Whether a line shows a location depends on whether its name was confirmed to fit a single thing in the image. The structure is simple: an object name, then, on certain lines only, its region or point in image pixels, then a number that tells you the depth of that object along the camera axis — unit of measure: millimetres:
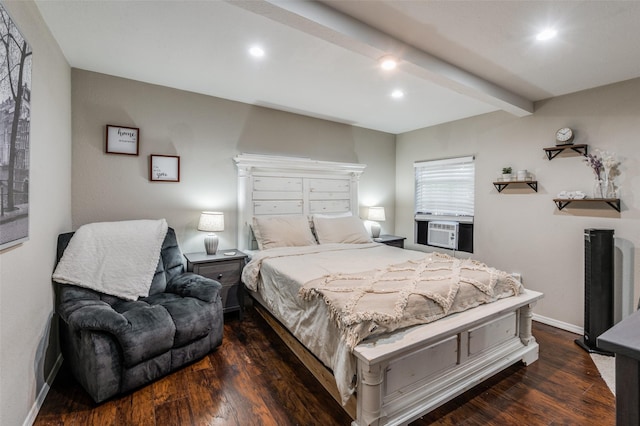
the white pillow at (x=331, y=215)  3914
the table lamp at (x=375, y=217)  4442
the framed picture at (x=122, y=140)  2848
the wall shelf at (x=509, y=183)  3274
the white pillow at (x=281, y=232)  3369
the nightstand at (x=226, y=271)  2951
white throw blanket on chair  2203
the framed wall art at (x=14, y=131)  1304
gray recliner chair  1846
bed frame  1584
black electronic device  2584
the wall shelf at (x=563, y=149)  2904
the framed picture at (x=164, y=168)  3062
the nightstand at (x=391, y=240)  4301
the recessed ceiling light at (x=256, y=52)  2242
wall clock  2957
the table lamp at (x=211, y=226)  3109
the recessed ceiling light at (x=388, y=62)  2056
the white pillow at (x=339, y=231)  3715
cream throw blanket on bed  1655
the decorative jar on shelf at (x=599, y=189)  2746
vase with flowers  2709
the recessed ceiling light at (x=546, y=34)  1926
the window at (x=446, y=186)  4020
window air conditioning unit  4113
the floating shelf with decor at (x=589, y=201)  2692
